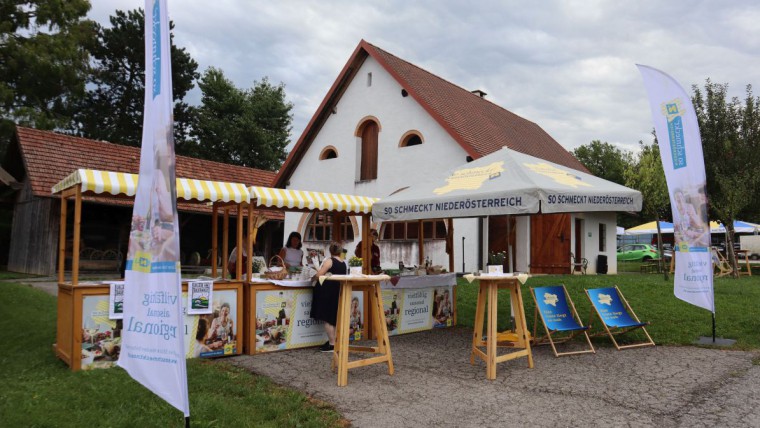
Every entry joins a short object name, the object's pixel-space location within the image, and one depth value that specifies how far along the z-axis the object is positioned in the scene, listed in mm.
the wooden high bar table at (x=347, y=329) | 5779
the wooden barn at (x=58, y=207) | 17906
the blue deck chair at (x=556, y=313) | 7137
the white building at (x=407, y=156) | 16438
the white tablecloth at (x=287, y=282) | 7352
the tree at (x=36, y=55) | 21609
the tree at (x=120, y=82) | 33438
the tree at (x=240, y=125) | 36375
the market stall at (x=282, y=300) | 7235
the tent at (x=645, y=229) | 28897
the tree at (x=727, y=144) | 19016
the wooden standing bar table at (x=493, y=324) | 5957
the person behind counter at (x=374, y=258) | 9250
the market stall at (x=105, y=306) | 6082
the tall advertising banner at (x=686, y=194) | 7551
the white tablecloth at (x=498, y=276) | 6117
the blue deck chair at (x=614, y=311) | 7504
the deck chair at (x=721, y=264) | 18062
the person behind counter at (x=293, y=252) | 8773
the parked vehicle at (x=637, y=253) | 34531
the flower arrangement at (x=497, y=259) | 7093
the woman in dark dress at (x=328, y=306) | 7426
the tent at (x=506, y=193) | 6496
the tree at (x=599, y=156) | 49375
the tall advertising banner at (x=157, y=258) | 3605
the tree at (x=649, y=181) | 18656
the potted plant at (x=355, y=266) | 6504
